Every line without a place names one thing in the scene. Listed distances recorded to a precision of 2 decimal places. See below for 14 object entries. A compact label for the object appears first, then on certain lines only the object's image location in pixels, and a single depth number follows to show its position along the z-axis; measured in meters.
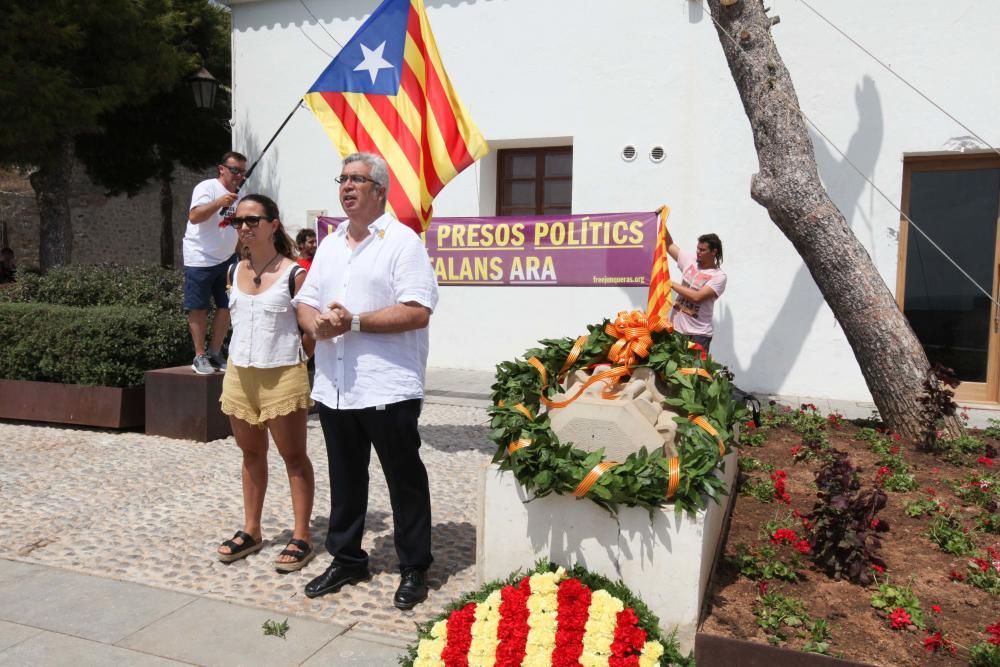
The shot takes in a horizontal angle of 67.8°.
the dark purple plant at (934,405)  4.88
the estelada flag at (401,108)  5.87
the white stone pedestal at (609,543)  2.72
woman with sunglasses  3.63
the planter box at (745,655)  2.43
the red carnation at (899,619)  2.73
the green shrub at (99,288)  7.96
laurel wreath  2.78
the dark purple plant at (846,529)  3.11
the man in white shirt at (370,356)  3.21
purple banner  7.46
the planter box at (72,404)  6.63
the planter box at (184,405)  6.37
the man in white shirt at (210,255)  5.77
